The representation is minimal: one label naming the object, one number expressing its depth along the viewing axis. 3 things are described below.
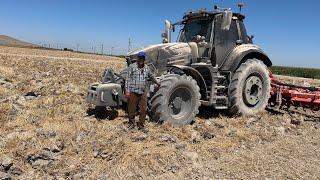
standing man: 4.55
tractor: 4.83
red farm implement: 6.17
